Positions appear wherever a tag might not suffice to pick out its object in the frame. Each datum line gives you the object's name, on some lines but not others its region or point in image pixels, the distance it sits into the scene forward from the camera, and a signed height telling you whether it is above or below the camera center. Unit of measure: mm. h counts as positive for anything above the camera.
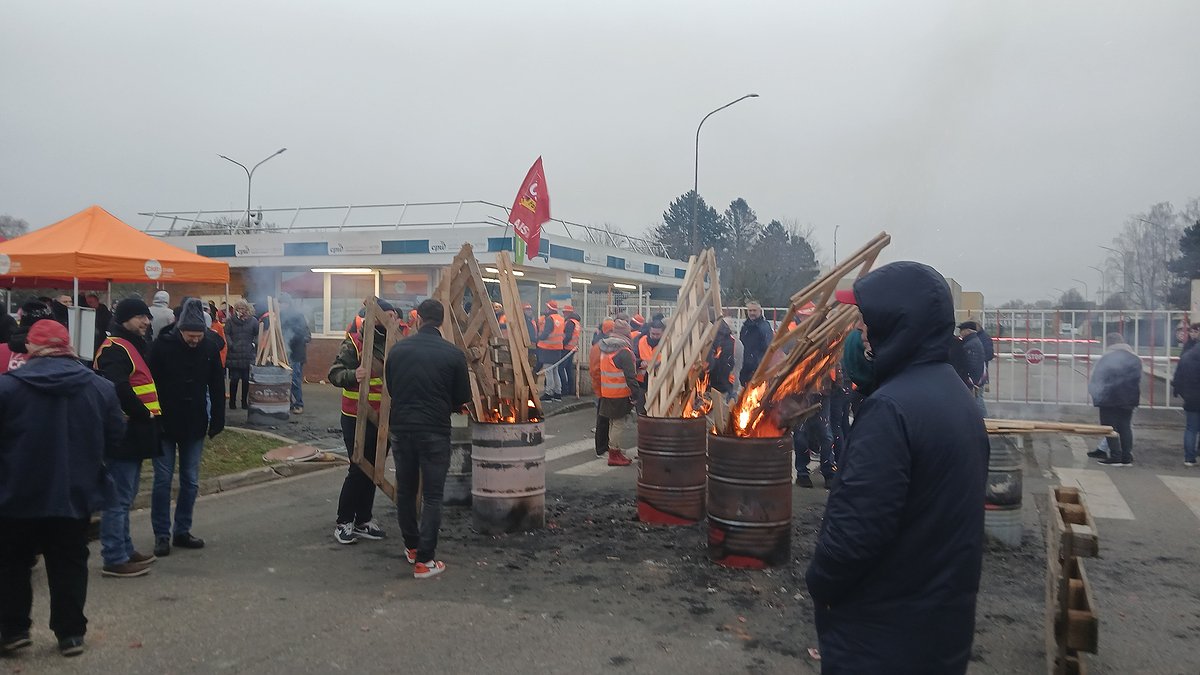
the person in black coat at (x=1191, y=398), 11766 -679
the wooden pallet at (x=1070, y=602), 4211 -1268
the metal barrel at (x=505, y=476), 7660 -1215
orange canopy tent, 12039 +984
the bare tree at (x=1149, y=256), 39812 +4034
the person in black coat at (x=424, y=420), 6574 -643
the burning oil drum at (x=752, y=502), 6648 -1218
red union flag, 15469 +2158
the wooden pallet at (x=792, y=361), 6766 -171
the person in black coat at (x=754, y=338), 12289 +9
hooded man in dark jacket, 2627 -495
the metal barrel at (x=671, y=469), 7871 -1174
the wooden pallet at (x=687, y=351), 8148 -126
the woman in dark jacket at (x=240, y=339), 14117 -146
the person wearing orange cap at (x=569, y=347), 18656 -250
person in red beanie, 4871 -858
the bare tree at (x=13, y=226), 51438 +6054
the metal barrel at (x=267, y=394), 13312 -949
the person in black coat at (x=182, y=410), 6918 -628
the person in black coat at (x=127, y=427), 6344 -712
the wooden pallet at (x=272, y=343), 15305 -215
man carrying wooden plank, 7477 -888
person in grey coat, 11602 -605
